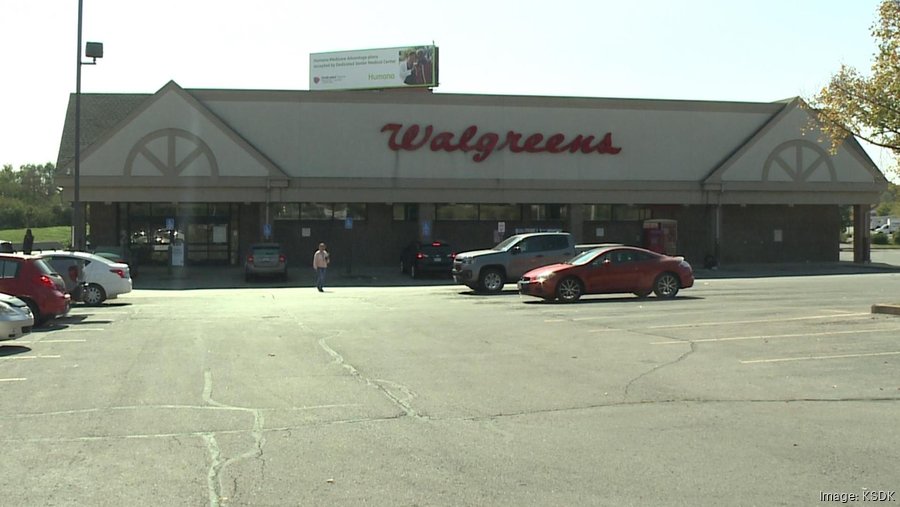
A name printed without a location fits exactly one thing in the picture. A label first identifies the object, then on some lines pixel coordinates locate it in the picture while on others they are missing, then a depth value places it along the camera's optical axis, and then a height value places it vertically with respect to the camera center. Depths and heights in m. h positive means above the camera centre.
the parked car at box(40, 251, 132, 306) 23.83 -0.57
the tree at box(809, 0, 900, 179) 17.45 +3.26
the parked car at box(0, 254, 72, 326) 17.17 -0.54
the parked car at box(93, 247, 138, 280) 32.19 +0.11
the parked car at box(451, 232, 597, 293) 27.75 -0.02
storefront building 39.69 +4.03
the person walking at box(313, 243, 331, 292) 31.31 -0.20
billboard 59.25 +12.76
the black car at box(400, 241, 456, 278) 36.72 +0.01
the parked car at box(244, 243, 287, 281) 35.00 -0.11
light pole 29.67 +2.80
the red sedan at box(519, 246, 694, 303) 22.70 -0.44
